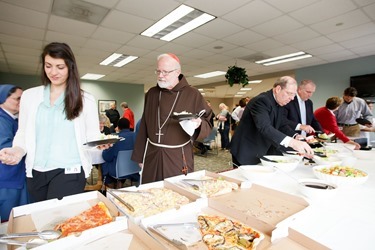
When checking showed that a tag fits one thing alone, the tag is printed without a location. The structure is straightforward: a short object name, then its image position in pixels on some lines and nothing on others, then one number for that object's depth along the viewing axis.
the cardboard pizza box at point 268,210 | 0.67
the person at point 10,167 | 1.45
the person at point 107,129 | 5.44
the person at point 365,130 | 3.91
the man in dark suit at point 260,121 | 1.91
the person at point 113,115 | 7.26
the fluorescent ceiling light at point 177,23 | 3.40
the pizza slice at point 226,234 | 0.65
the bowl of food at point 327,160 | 1.47
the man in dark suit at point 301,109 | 2.52
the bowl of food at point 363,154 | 1.98
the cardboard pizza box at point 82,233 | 0.64
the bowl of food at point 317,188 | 1.00
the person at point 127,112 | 6.80
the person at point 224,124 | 7.17
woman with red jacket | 3.08
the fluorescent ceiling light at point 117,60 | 5.89
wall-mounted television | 6.02
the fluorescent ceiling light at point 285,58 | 5.75
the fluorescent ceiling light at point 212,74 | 8.08
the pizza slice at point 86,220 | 0.71
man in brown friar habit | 1.70
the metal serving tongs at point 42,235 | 0.62
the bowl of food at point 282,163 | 1.37
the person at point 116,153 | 2.69
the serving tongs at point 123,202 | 0.84
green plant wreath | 5.95
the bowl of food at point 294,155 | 1.62
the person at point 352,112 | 4.31
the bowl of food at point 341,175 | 1.10
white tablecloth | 0.69
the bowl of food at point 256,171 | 1.26
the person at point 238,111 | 6.59
